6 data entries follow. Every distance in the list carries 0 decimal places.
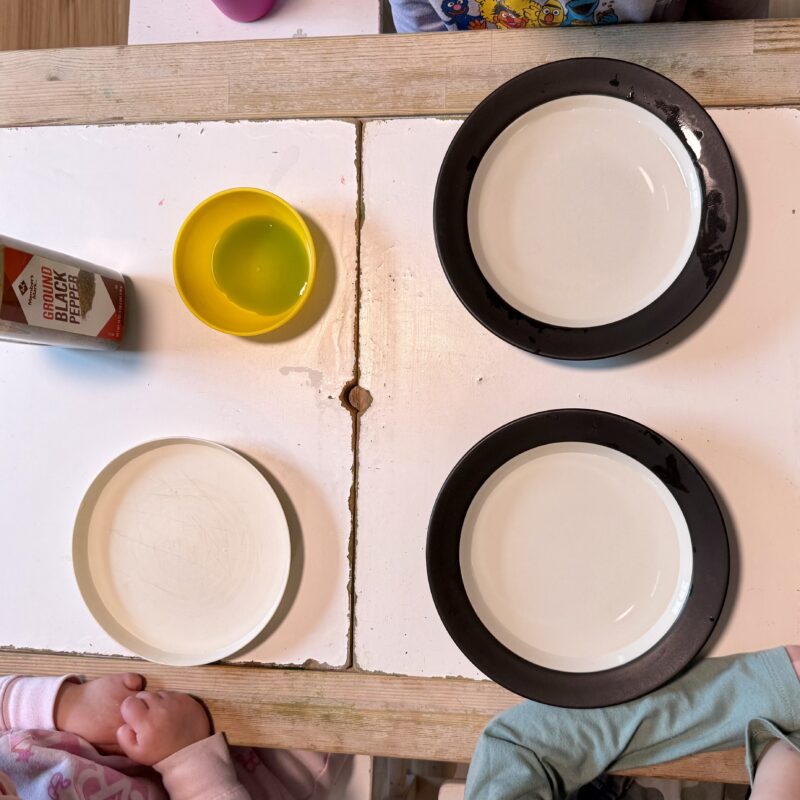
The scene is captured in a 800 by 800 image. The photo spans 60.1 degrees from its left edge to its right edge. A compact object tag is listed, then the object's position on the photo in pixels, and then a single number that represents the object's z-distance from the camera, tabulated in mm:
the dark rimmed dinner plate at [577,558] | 732
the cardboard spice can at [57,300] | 673
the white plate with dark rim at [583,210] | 729
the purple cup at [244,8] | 1051
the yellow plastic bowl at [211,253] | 775
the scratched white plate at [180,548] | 813
